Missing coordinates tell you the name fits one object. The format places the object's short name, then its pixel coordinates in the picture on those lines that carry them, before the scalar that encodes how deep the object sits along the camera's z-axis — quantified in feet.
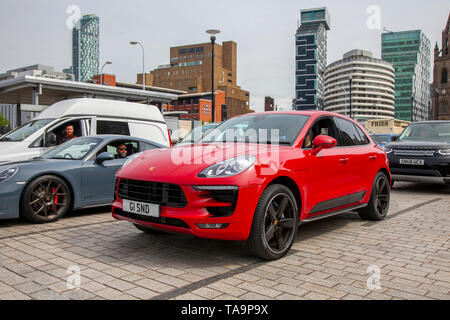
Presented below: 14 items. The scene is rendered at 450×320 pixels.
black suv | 30.50
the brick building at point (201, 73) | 467.93
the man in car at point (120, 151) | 23.86
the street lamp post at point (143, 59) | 123.76
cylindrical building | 506.07
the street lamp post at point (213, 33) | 58.70
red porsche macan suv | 12.42
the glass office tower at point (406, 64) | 571.28
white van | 26.43
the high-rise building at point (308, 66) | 615.16
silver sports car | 18.33
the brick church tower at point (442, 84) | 373.20
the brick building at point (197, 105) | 379.76
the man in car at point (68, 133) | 29.17
